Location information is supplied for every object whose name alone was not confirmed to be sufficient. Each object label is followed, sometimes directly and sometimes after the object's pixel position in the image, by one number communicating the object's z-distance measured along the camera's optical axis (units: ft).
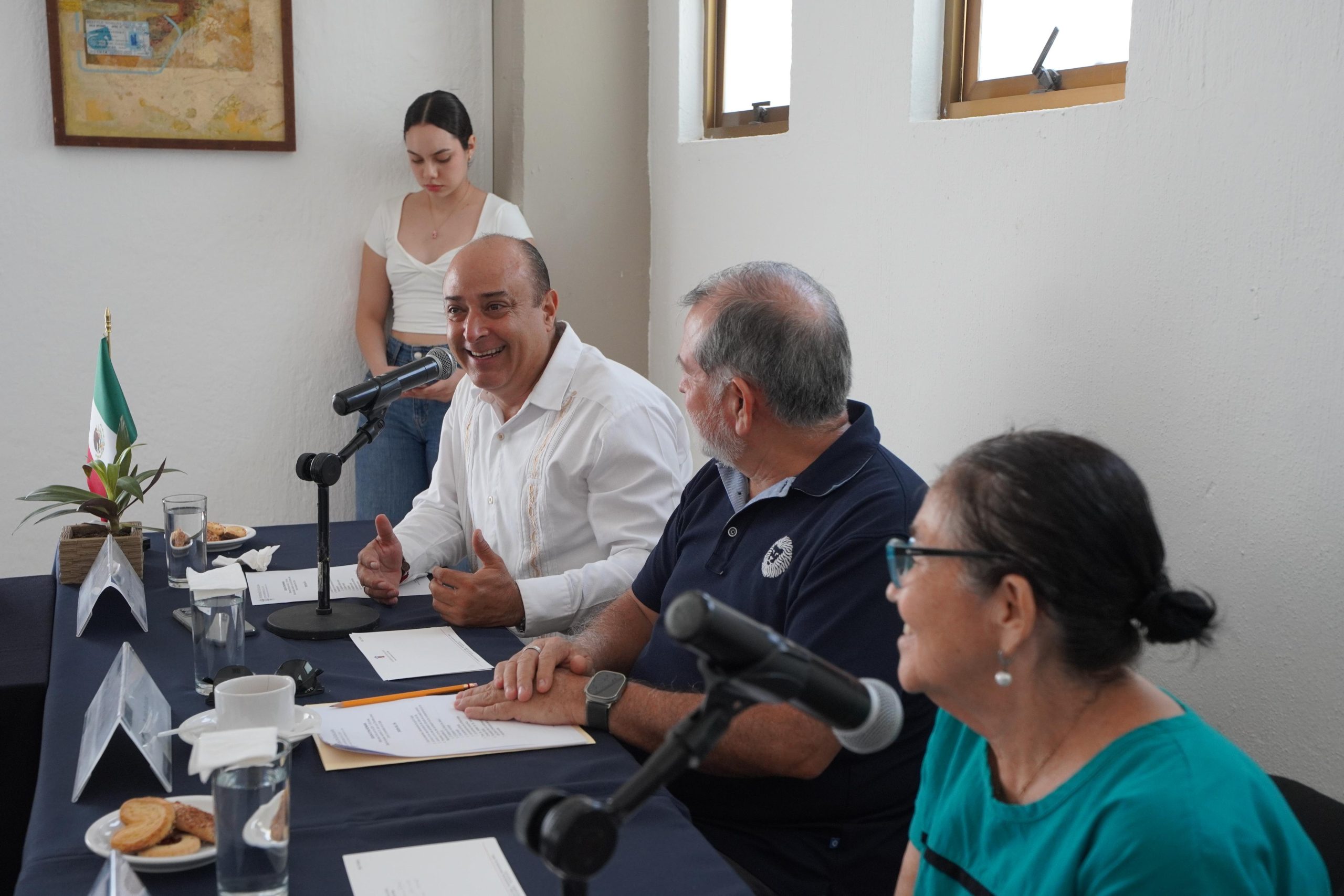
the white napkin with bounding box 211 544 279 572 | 7.47
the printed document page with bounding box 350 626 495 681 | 5.51
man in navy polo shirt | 4.92
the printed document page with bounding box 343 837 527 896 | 3.49
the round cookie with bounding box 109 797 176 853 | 3.51
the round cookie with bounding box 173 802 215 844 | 3.61
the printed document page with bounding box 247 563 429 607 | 6.77
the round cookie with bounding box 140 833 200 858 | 3.50
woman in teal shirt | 2.99
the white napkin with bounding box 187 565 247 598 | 5.15
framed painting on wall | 11.94
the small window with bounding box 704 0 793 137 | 10.48
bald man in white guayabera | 7.39
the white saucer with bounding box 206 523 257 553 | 8.02
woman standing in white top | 12.21
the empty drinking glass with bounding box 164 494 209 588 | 7.09
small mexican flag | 7.98
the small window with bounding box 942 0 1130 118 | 6.52
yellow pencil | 4.93
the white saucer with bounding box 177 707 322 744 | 4.44
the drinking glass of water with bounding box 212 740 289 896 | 3.28
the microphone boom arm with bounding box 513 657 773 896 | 2.10
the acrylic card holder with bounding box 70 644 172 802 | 4.03
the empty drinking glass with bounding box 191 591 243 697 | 5.13
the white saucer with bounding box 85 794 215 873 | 3.45
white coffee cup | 4.26
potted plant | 7.25
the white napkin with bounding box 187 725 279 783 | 3.18
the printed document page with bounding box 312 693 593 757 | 4.51
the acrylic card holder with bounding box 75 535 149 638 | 6.07
